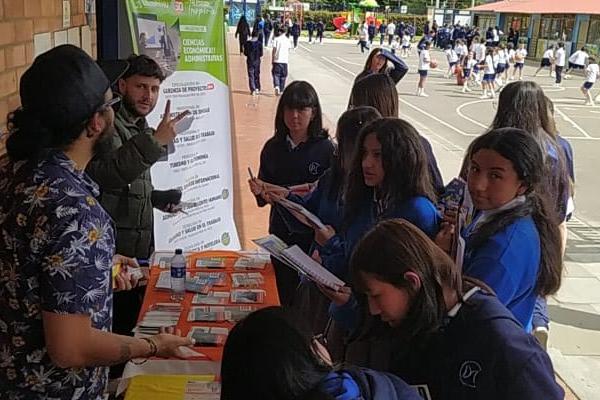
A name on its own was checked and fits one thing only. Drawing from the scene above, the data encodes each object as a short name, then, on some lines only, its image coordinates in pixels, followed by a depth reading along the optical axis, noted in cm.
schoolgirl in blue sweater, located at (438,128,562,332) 222
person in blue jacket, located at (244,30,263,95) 1630
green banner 424
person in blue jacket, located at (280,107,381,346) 342
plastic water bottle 293
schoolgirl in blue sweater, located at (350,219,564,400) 169
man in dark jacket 306
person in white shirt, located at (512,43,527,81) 2296
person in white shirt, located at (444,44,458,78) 2414
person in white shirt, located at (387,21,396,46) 4130
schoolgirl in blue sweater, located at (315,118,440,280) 275
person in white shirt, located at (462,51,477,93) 2153
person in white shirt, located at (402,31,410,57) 3555
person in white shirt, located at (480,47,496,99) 1917
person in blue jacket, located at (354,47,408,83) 577
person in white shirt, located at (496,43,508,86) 2118
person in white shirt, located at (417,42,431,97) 1842
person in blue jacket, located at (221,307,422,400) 124
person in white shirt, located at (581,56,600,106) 1811
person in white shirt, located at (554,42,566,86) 2283
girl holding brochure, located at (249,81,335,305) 401
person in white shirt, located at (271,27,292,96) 1594
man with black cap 164
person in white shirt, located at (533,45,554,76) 2669
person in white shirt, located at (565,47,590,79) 2456
